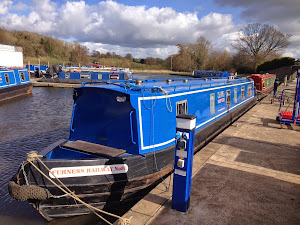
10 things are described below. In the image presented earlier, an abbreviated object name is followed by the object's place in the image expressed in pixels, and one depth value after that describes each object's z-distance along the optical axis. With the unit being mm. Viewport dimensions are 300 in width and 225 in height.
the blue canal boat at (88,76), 31594
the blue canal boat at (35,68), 41994
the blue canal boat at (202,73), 32016
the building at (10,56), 32822
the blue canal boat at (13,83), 20328
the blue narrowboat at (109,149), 4531
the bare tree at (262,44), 46906
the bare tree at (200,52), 63094
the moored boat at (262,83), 20438
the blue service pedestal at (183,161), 3998
